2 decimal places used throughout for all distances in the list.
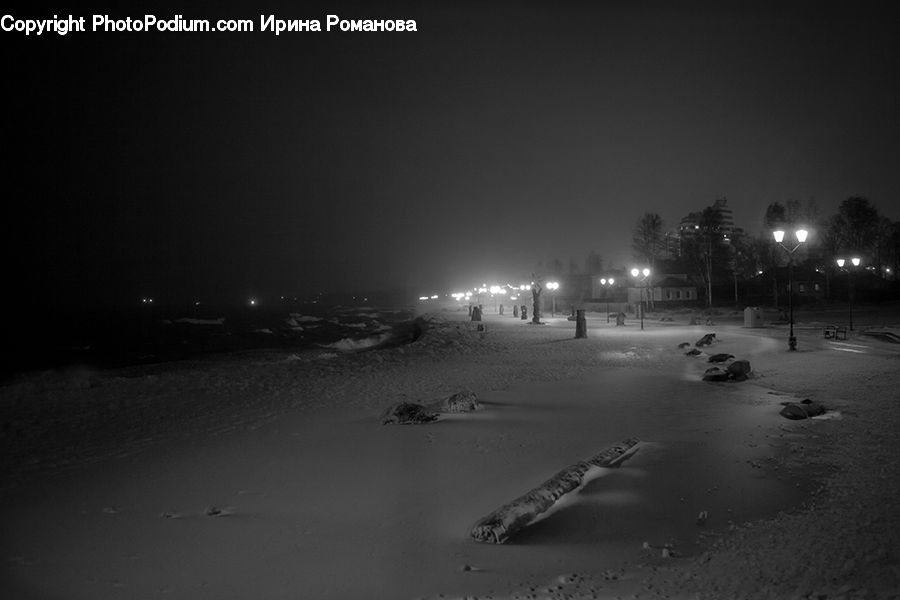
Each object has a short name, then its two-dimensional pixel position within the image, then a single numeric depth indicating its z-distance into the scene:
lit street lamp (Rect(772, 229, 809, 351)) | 17.75
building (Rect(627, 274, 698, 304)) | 63.69
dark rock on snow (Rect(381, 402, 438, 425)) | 10.29
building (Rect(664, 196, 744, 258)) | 70.93
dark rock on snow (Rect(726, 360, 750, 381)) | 13.89
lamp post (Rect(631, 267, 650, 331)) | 36.42
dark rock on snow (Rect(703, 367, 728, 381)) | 13.87
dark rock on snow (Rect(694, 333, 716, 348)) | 21.20
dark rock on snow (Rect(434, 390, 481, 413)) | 11.15
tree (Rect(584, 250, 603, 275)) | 135.50
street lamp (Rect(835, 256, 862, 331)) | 28.57
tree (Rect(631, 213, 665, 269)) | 75.56
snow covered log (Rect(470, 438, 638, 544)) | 5.16
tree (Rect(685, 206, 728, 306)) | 60.86
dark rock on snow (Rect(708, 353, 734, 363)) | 16.84
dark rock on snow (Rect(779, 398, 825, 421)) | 9.62
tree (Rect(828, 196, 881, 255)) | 58.56
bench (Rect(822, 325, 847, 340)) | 21.19
